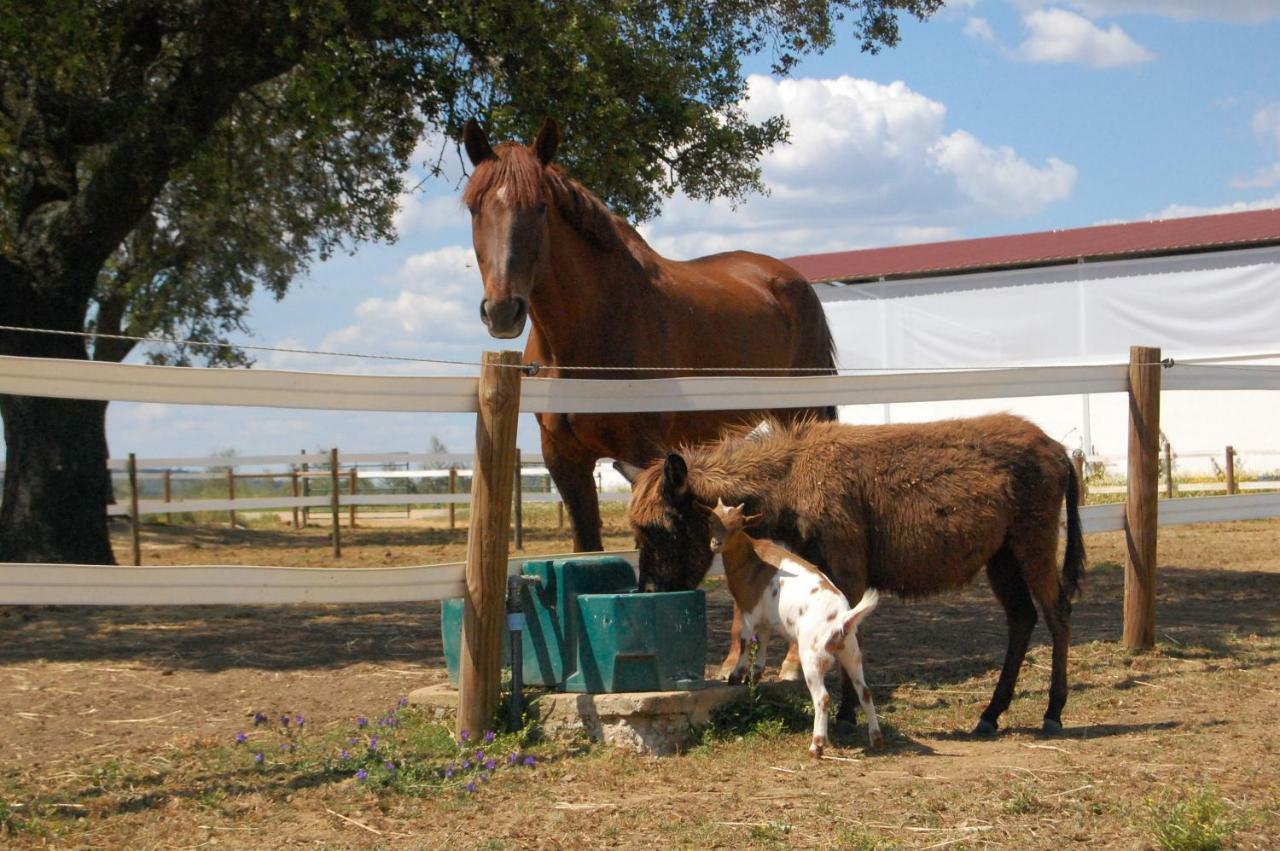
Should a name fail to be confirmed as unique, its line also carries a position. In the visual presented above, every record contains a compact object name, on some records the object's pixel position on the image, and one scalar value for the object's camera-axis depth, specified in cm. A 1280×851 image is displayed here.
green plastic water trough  507
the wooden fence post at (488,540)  505
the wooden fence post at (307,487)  2387
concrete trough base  501
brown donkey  534
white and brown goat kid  488
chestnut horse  588
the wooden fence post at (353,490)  2139
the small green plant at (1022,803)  411
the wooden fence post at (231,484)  2209
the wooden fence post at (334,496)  1557
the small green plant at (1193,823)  367
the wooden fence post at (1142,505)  721
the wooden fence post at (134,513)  1500
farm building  2772
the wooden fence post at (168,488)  2131
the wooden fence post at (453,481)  2021
